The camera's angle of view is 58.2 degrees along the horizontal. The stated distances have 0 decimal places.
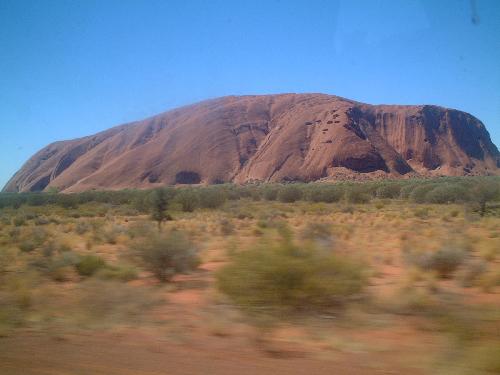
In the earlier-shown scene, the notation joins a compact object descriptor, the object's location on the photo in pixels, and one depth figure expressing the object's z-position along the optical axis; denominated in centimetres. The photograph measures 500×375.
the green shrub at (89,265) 1412
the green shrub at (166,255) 1362
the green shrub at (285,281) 877
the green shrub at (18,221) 3638
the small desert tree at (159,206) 3205
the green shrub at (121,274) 1293
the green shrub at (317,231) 1889
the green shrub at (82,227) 2876
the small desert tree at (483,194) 3519
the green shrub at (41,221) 3697
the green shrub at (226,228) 2552
